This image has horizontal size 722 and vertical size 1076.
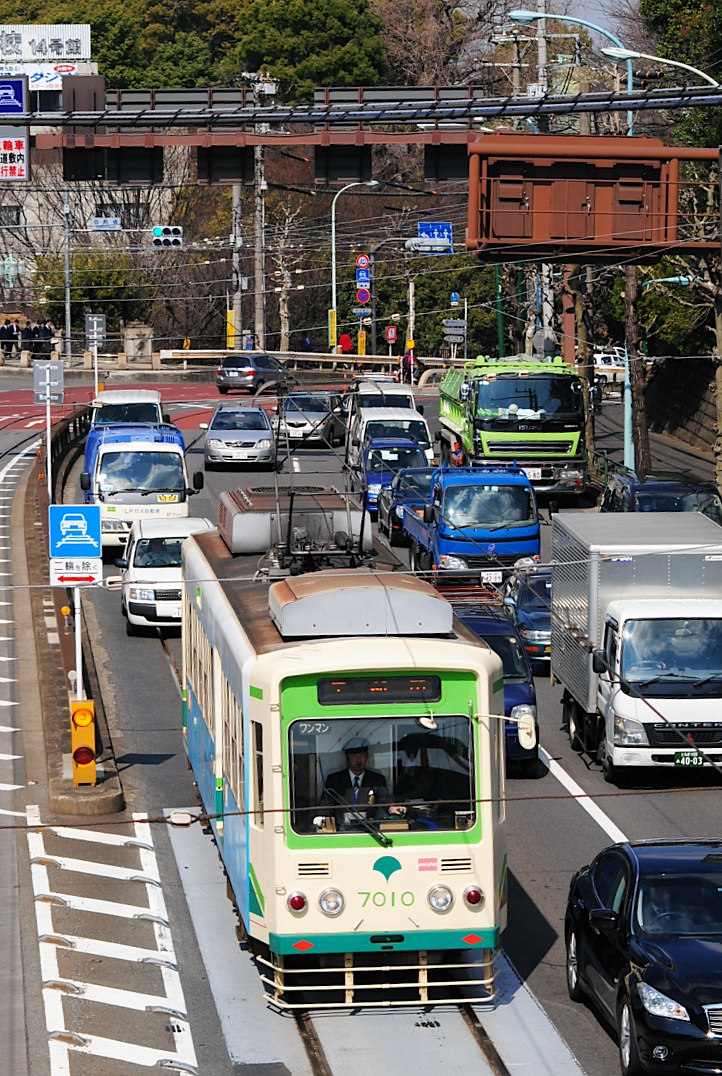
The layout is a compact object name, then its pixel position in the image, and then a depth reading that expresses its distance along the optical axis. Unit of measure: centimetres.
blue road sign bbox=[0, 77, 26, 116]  5953
